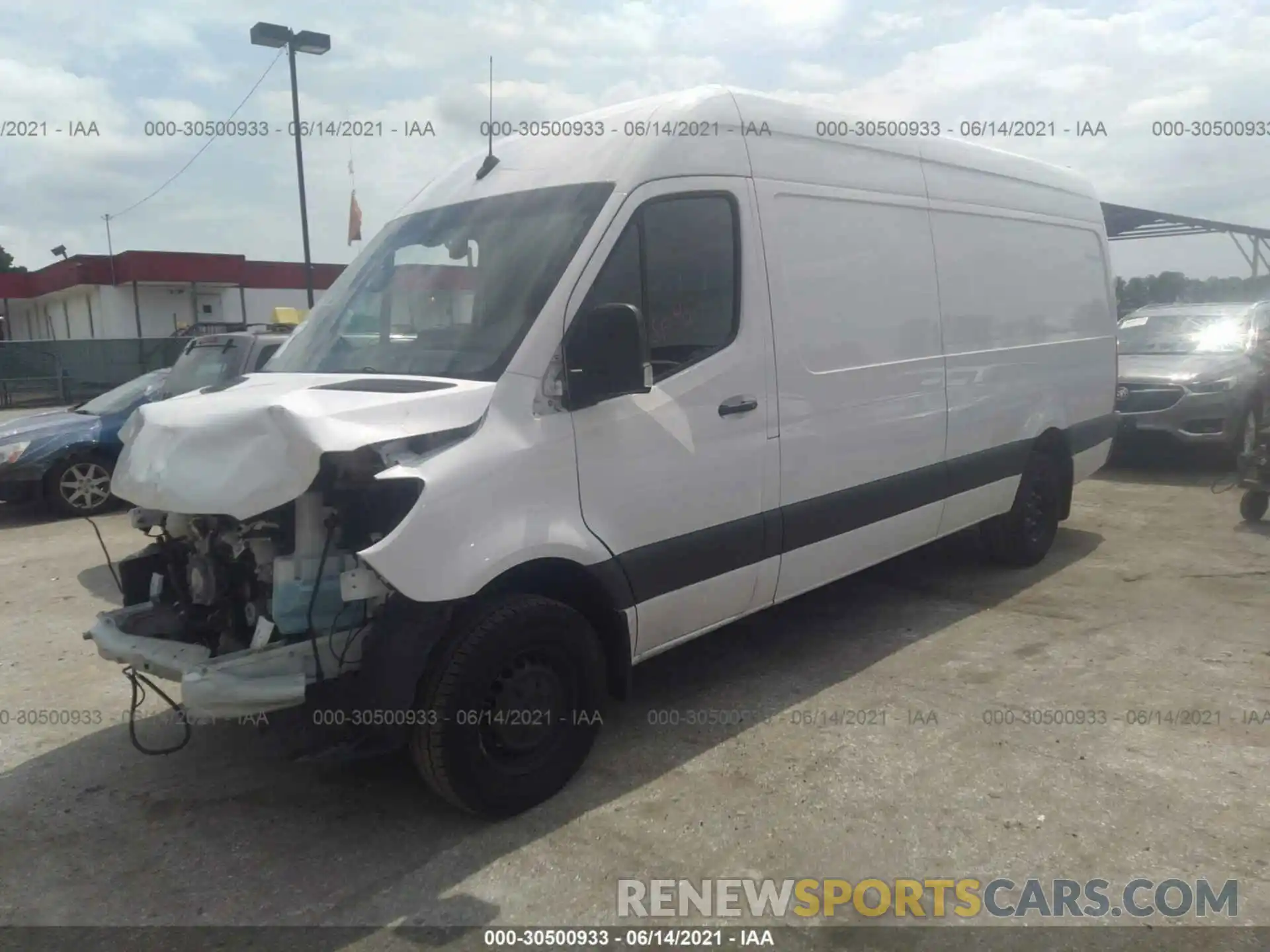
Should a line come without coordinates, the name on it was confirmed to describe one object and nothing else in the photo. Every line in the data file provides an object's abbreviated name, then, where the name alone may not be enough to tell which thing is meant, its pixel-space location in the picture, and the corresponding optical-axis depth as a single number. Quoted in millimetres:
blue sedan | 8961
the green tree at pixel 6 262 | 66938
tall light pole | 14469
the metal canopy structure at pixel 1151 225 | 18516
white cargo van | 3170
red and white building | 36719
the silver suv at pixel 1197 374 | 9430
